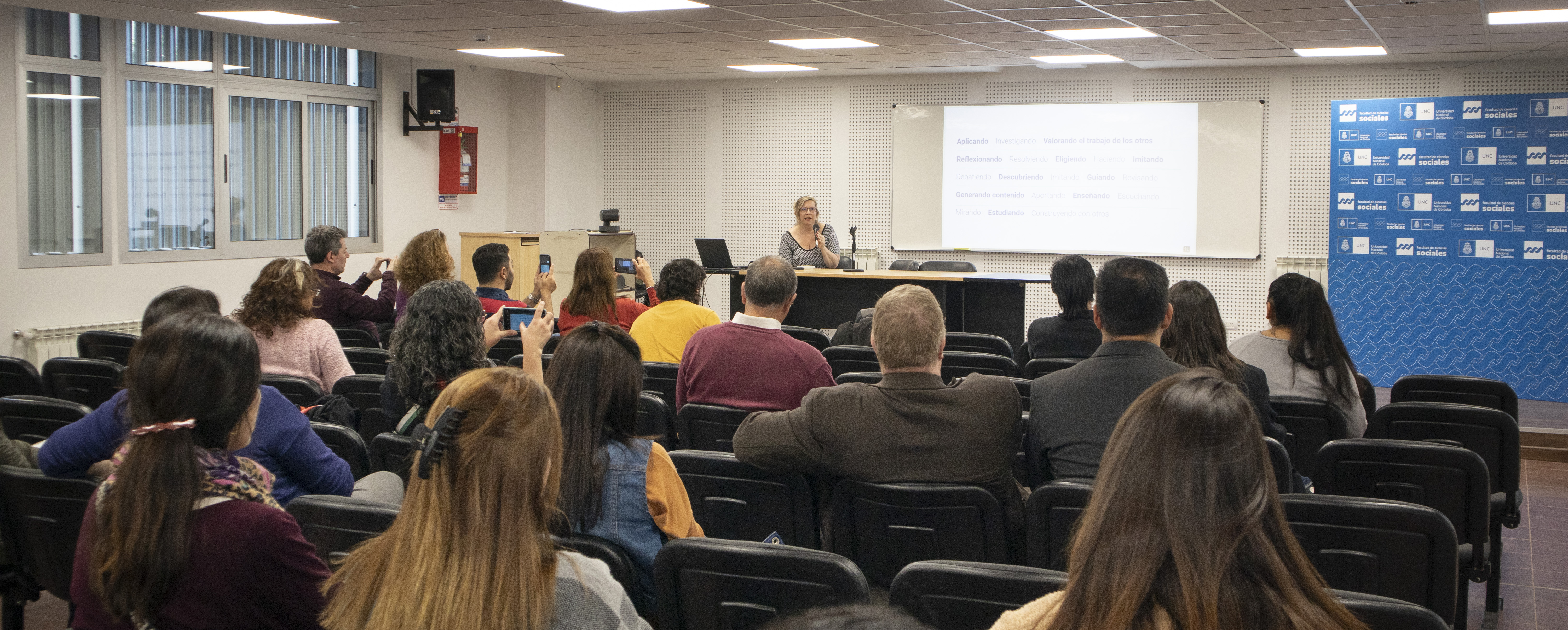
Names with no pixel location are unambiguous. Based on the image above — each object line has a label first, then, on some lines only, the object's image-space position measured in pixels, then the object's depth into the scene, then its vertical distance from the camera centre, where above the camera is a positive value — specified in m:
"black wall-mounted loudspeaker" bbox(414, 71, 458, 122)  10.34 +1.51
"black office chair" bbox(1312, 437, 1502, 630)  3.25 -0.63
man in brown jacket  2.82 -0.43
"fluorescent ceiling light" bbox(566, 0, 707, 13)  6.84 +1.58
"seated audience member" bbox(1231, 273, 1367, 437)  4.06 -0.32
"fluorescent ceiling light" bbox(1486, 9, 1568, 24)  6.71 +1.53
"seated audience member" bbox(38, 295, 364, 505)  2.58 -0.46
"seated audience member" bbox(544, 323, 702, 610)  2.35 -0.44
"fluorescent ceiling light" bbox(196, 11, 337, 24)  7.32 +1.59
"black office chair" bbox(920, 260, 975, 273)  9.52 -0.03
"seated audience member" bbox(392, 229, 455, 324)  6.20 -0.03
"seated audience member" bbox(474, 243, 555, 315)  5.87 -0.09
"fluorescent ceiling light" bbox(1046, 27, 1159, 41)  7.84 +1.64
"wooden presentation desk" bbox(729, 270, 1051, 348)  8.74 -0.27
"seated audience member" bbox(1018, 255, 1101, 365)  5.16 -0.28
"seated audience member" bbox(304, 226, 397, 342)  6.27 -0.20
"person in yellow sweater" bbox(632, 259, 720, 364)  5.05 -0.27
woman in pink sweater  4.43 -0.28
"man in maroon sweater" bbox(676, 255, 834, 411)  3.94 -0.38
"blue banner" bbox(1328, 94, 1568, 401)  8.73 +0.24
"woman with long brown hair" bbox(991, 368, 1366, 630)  1.29 -0.31
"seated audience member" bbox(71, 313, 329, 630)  1.72 -0.42
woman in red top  5.27 -0.17
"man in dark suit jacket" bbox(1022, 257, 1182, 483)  2.96 -0.33
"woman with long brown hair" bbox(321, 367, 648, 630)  1.43 -0.37
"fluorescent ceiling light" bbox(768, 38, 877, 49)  8.69 +1.71
